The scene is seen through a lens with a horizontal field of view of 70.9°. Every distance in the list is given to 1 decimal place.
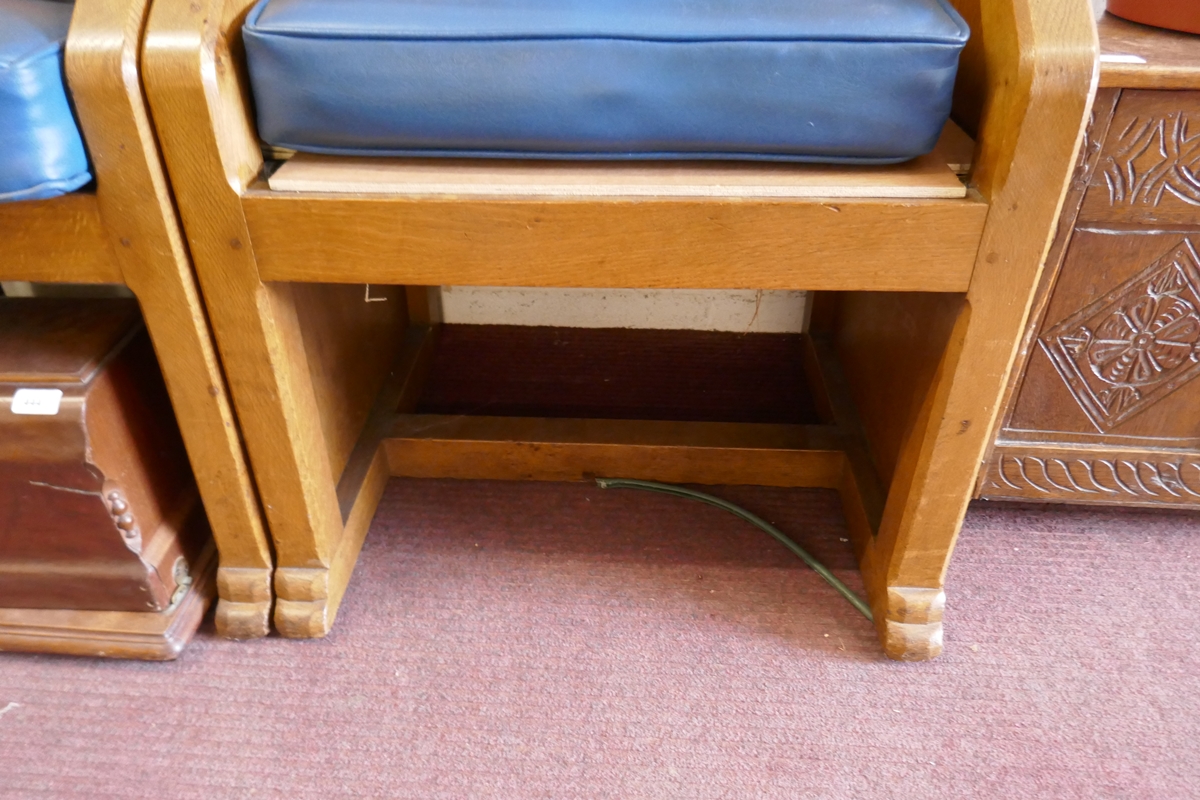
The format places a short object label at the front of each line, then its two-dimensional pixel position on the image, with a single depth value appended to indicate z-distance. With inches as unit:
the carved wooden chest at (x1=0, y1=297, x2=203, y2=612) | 29.8
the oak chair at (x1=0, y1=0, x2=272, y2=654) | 24.5
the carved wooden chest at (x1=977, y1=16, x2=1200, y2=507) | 29.5
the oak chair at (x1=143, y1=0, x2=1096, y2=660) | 24.9
